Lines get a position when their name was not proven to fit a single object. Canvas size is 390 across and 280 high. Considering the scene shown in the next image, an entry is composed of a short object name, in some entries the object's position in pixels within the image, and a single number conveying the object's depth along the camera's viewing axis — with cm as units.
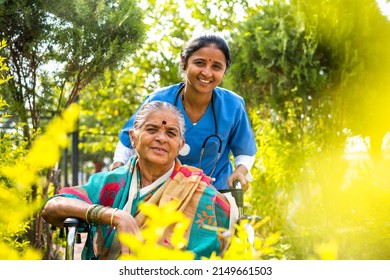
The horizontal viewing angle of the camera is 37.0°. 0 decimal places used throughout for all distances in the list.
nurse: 262
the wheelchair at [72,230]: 204
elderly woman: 215
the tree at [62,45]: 321
